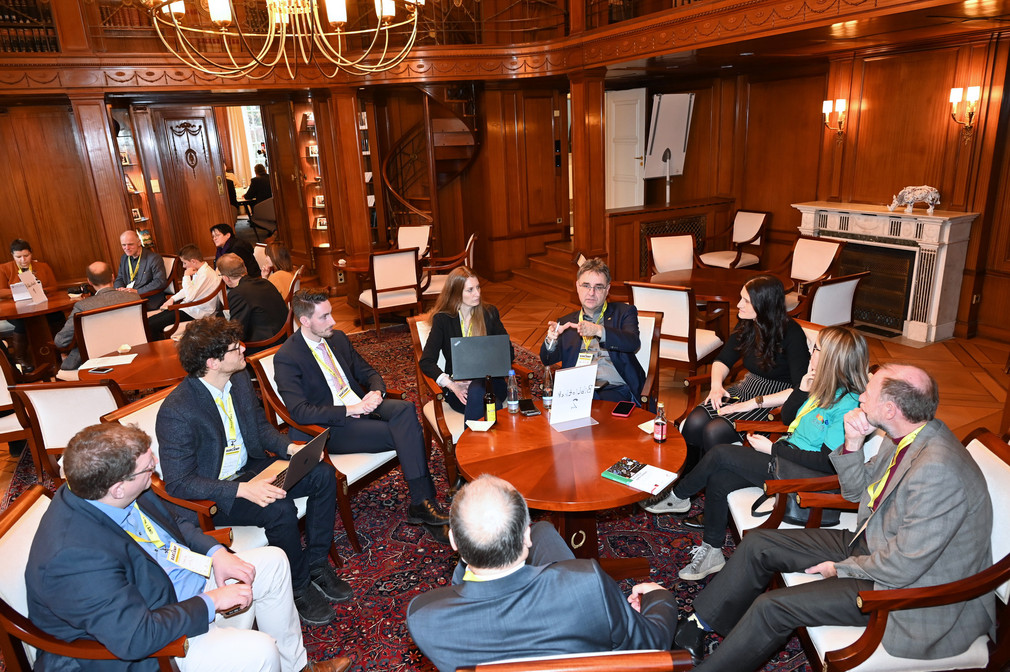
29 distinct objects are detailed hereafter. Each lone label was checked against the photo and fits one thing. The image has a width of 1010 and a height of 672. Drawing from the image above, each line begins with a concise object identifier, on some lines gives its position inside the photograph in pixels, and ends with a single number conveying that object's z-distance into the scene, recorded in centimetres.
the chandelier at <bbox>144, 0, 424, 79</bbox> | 369
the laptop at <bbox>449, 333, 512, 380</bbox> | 338
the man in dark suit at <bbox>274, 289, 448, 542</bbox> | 347
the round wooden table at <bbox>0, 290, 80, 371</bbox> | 579
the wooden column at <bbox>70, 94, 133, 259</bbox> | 704
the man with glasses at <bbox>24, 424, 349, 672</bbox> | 190
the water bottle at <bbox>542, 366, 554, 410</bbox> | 337
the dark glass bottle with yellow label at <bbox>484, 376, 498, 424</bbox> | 323
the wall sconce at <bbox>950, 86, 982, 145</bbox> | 591
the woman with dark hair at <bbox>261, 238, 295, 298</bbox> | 627
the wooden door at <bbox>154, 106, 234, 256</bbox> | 925
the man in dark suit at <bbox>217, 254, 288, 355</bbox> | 503
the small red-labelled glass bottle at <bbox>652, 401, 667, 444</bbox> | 295
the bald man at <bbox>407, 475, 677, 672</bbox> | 162
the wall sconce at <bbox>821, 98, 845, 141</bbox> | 721
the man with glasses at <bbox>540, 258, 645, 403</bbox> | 378
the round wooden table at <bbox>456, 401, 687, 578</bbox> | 259
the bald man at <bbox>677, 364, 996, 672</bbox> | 198
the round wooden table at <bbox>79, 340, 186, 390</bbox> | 398
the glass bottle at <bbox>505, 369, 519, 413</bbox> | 336
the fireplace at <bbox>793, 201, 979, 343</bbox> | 619
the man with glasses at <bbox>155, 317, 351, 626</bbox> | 277
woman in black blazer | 393
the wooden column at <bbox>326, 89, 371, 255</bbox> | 820
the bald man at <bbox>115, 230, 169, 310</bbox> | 650
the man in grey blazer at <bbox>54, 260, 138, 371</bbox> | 514
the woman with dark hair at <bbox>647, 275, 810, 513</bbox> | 345
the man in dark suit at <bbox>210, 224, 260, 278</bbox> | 669
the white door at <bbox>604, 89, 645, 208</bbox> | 920
